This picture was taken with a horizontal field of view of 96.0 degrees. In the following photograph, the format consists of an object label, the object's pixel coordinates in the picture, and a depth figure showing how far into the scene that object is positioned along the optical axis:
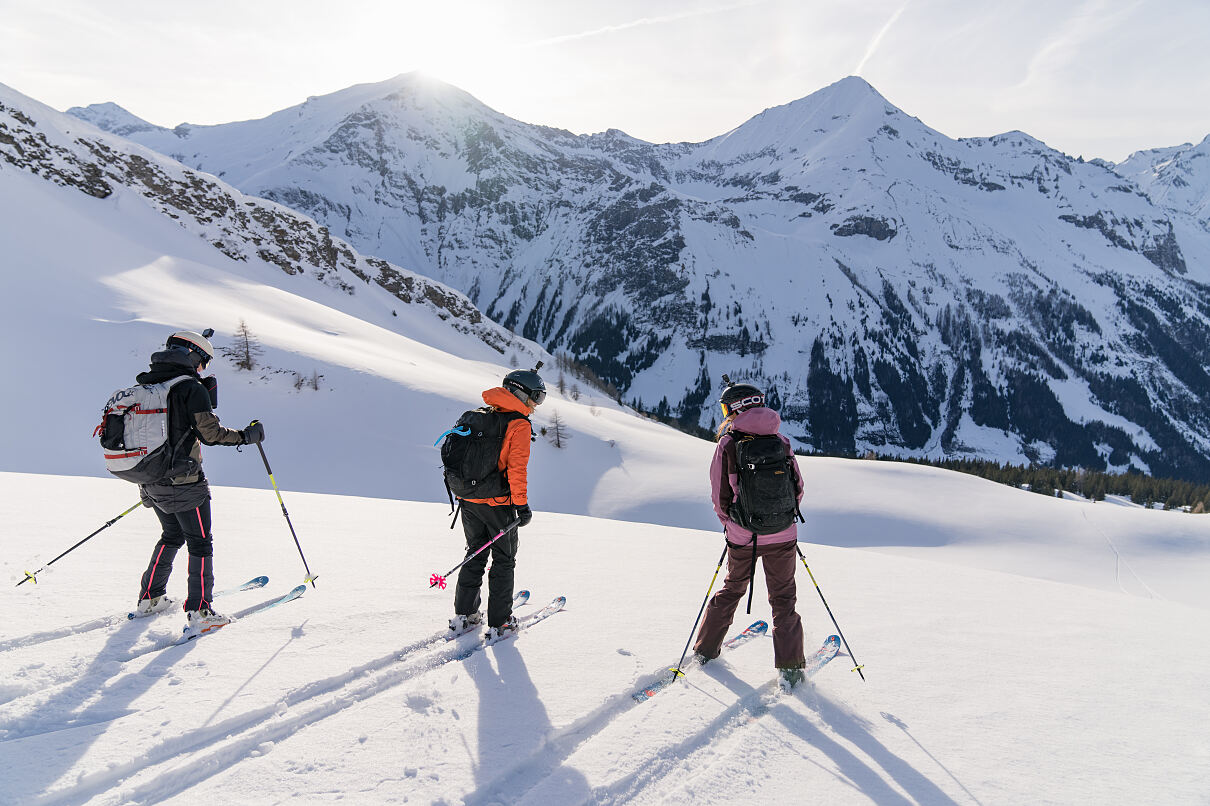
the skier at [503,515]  5.40
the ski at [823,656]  5.48
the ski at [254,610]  5.12
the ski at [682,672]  4.70
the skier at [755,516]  5.01
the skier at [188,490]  5.33
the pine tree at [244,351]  26.47
